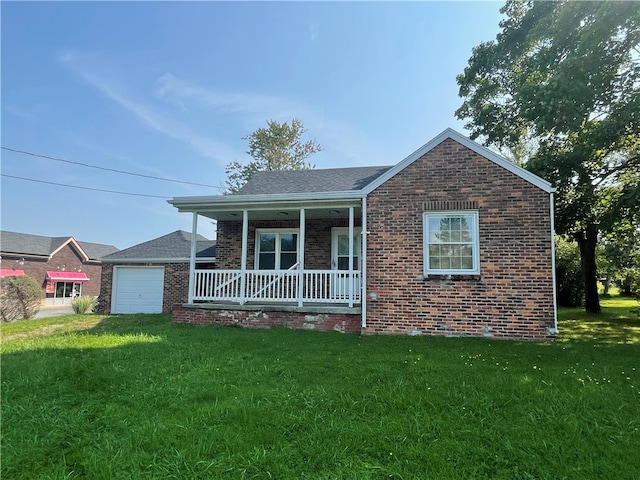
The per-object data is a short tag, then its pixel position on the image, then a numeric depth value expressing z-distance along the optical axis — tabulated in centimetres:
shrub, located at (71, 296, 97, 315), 1614
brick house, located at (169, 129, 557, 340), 812
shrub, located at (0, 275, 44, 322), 1541
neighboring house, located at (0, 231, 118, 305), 2697
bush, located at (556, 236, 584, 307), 2061
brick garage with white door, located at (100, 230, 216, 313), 1545
